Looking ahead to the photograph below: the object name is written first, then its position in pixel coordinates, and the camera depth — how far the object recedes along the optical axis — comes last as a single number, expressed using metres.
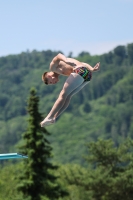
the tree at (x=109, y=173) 55.94
